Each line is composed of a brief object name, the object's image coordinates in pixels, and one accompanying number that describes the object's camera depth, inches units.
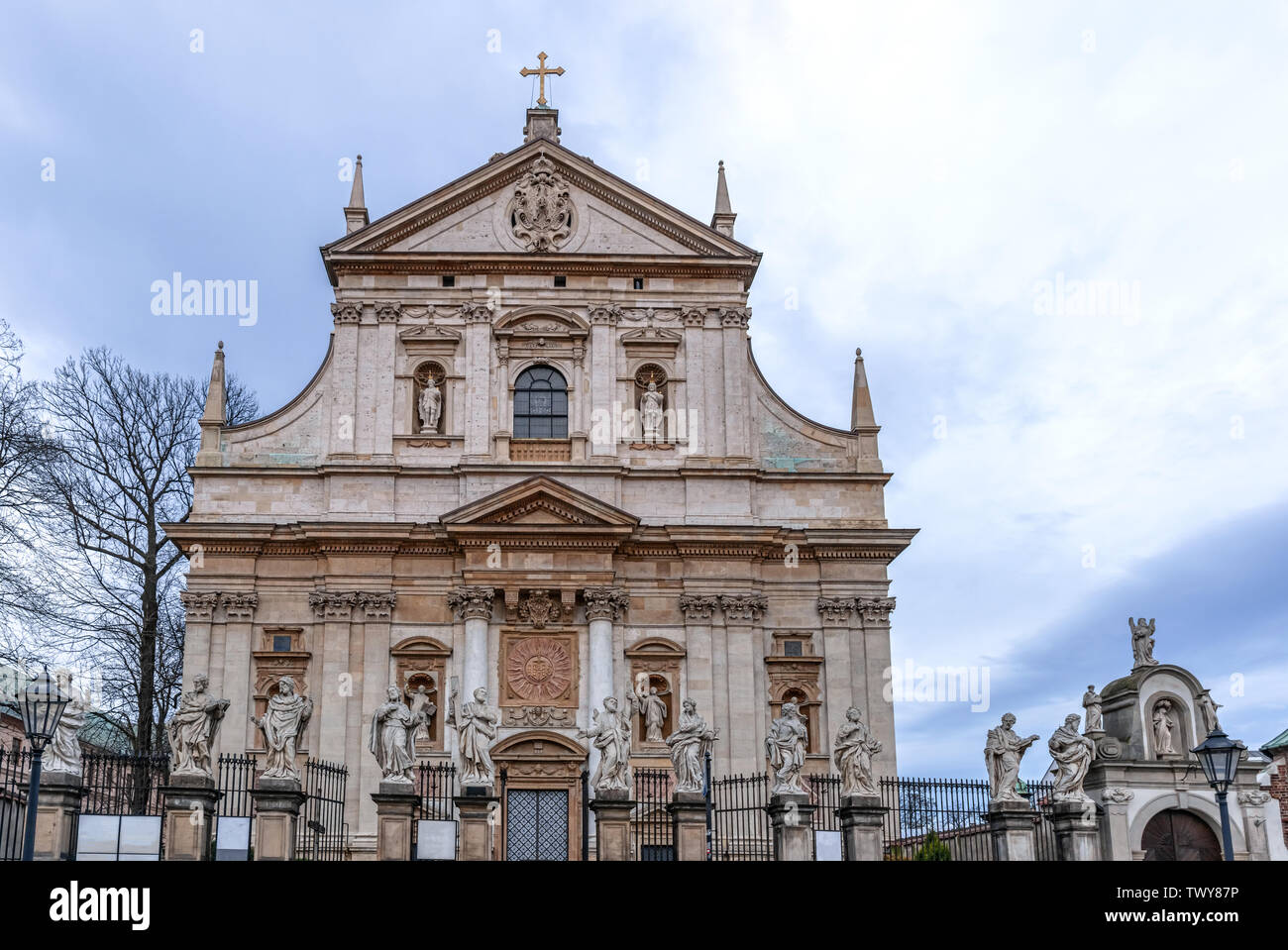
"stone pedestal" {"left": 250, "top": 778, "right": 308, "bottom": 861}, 772.6
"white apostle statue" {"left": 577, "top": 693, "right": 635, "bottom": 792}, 837.8
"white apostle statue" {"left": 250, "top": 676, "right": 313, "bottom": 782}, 811.4
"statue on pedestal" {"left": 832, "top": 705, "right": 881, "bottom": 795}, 851.4
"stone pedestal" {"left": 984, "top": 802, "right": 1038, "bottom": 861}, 836.0
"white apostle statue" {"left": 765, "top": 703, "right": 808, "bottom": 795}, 849.5
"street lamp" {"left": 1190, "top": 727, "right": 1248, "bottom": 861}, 648.4
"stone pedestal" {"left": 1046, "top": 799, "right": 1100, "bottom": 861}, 836.6
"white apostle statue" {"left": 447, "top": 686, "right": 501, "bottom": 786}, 849.5
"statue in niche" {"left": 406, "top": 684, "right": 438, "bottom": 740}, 1091.0
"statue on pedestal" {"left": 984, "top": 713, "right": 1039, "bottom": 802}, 852.0
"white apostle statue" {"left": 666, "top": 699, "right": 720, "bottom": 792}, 854.0
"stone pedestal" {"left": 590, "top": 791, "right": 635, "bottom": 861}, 818.2
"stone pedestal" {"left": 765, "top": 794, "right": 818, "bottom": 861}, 824.9
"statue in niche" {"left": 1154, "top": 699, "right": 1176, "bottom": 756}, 891.4
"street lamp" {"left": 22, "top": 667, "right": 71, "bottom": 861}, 617.6
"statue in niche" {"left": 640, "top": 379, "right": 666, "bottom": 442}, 1284.4
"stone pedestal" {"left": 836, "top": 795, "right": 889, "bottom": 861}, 823.7
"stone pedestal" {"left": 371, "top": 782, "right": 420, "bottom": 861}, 804.0
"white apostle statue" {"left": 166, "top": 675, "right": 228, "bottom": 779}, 775.1
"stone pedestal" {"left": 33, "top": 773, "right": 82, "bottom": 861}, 749.3
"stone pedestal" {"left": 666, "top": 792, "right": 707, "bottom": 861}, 822.5
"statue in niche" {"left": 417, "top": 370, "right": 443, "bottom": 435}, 1270.9
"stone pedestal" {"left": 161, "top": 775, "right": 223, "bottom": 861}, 746.2
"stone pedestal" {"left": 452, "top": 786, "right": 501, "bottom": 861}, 812.6
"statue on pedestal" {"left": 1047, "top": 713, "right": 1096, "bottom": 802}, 840.9
